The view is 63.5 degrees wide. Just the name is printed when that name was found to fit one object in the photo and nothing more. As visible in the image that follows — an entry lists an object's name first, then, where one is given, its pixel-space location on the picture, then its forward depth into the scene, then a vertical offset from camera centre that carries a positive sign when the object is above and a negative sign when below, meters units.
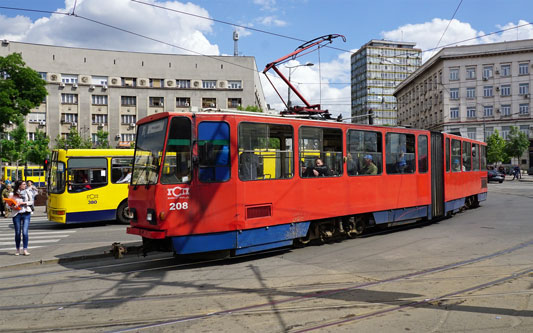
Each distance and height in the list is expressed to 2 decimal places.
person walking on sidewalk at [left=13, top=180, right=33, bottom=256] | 9.69 -0.97
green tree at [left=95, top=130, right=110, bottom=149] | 46.66 +3.15
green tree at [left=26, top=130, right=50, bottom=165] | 41.44 +1.89
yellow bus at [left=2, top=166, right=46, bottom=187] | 44.62 -0.42
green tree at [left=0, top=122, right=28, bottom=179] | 36.50 +2.21
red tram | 7.68 -0.32
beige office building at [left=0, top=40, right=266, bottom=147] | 52.28 +10.42
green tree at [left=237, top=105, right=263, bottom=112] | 41.36 +5.57
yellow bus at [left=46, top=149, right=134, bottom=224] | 15.06 -0.59
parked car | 41.78 -1.48
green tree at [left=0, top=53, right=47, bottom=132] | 30.86 +6.04
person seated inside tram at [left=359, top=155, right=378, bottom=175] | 10.82 -0.09
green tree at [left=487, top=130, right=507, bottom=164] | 54.38 +1.66
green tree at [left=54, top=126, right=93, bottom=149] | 43.44 +2.83
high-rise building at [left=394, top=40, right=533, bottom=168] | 59.16 +10.29
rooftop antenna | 67.21 +19.33
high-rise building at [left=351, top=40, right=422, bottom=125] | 123.38 +25.27
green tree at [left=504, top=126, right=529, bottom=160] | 54.09 +2.18
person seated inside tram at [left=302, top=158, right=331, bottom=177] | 9.45 -0.12
